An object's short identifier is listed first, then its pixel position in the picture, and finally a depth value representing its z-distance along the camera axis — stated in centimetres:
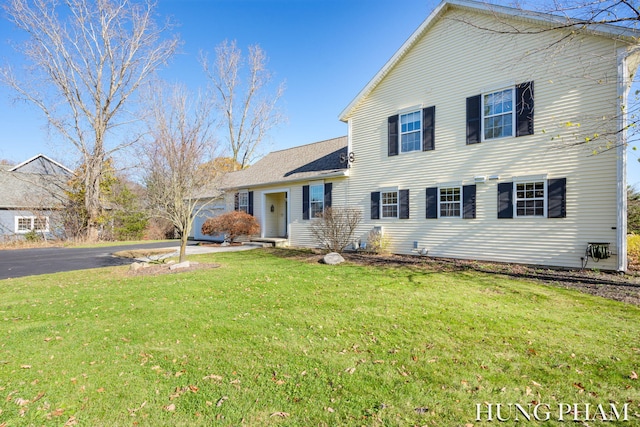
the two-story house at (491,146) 836
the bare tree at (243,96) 3070
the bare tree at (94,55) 1900
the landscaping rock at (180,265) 916
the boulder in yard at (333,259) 988
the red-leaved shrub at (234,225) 1634
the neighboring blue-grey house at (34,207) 2056
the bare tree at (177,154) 965
